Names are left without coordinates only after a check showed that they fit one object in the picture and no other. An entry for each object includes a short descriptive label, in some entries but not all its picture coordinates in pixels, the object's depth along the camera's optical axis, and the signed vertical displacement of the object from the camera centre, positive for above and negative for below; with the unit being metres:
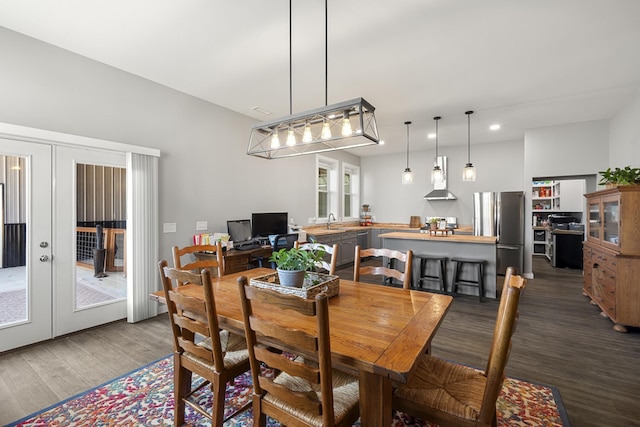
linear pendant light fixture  2.09 +0.74
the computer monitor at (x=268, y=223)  4.90 -0.17
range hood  7.48 +0.62
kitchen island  4.47 -0.56
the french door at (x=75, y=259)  3.07 -0.47
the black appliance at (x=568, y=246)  6.71 -0.76
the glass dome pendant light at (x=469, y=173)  4.42 +0.60
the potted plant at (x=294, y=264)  1.91 -0.33
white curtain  3.53 -0.21
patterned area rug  1.91 -1.33
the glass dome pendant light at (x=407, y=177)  5.08 +0.63
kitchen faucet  7.22 -0.16
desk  3.95 -0.60
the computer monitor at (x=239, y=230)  4.49 -0.25
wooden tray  1.77 -0.46
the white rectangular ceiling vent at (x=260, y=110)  4.62 +1.65
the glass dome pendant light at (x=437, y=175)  4.74 +0.61
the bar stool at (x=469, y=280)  4.34 -0.93
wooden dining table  1.18 -0.57
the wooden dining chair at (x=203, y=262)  2.44 -0.38
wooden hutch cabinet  3.21 -0.49
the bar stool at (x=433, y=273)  4.75 -0.94
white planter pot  1.90 -0.41
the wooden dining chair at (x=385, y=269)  2.23 -0.43
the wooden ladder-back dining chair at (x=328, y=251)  2.33 -0.34
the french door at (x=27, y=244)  2.78 -0.29
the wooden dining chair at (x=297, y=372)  1.15 -0.66
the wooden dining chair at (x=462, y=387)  1.19 -0.86
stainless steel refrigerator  5.83 -0.22
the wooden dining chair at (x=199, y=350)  1.58 -0.83
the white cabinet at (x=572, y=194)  8.18 +0.52
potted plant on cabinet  3.31 +0.41
